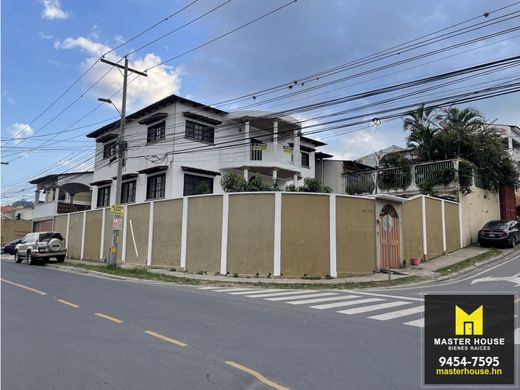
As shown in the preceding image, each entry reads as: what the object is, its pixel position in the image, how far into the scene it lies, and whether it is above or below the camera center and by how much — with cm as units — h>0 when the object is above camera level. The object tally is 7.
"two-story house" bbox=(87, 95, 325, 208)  2736 +661
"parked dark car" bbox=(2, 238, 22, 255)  3877 -38
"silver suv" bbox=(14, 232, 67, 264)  2598 -18
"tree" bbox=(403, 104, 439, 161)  2980 +842
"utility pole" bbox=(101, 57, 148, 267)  2136 +464
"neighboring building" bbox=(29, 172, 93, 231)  3962 +448
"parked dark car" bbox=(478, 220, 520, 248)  2506 +107
